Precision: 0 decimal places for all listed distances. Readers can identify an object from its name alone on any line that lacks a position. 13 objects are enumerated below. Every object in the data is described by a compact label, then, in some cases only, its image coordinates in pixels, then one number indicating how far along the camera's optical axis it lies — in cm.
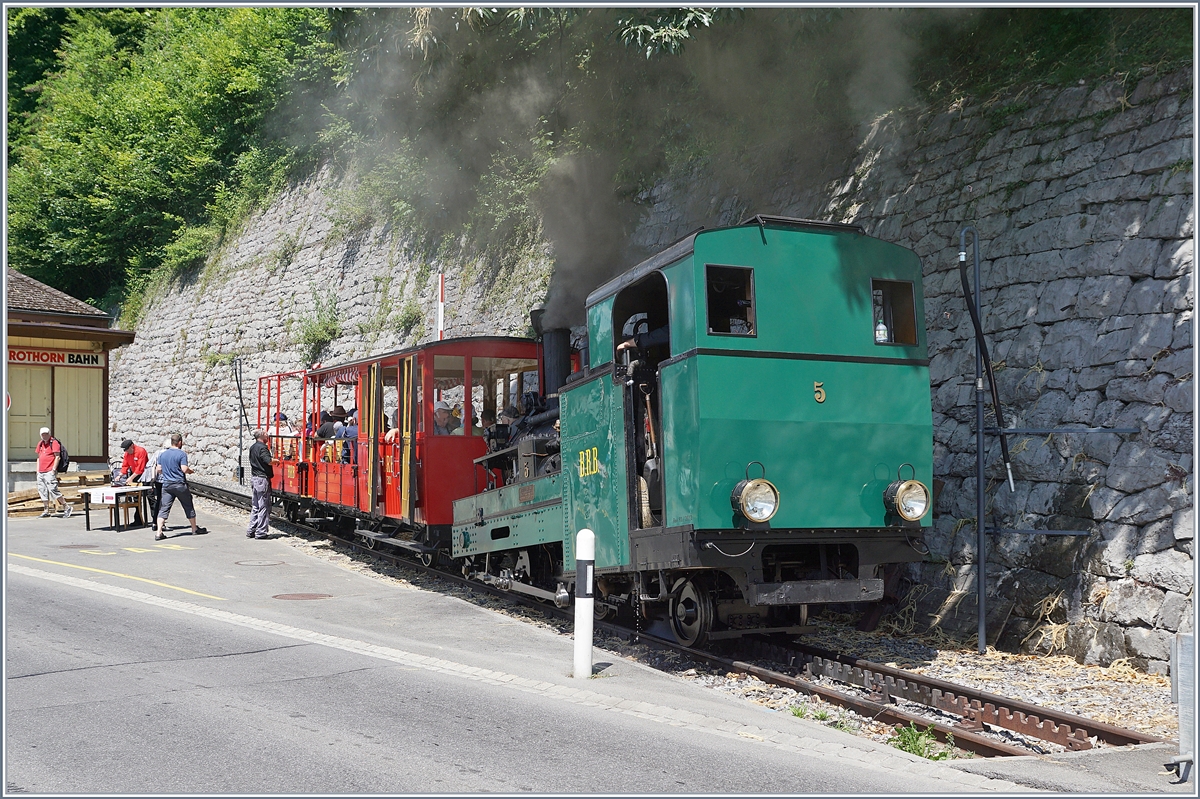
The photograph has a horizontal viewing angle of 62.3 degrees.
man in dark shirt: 1619
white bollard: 738
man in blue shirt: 1600
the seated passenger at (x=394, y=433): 1239
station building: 2178
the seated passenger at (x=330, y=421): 1516
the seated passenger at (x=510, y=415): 1135
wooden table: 1617
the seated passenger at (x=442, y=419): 1181
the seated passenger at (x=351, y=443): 1403
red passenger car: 1180
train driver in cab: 786
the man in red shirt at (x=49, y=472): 1806
